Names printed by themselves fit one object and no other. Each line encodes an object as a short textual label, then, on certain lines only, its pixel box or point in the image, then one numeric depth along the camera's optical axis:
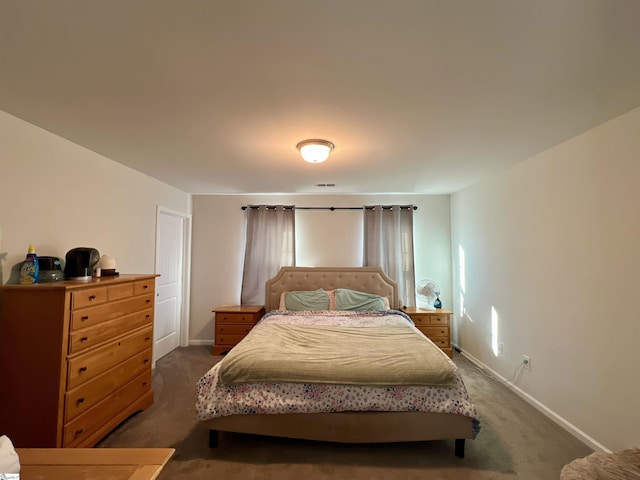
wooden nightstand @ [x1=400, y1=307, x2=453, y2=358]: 3.99
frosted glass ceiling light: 2.36
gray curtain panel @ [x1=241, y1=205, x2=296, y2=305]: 4.51
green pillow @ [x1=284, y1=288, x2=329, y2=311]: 3.96
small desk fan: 4.27
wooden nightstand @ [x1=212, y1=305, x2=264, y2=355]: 4.07
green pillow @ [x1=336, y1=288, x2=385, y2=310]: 3.96
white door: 3.95
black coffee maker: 2.27
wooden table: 0.92
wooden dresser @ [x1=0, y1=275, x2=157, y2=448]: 1.82
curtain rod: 4.55
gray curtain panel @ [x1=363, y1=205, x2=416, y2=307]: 4.46
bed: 2.01
